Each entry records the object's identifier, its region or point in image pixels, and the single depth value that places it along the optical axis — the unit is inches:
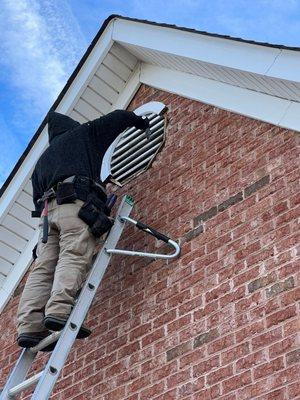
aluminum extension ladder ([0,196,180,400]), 175.0
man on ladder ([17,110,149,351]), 195.5
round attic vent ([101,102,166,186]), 256.1
